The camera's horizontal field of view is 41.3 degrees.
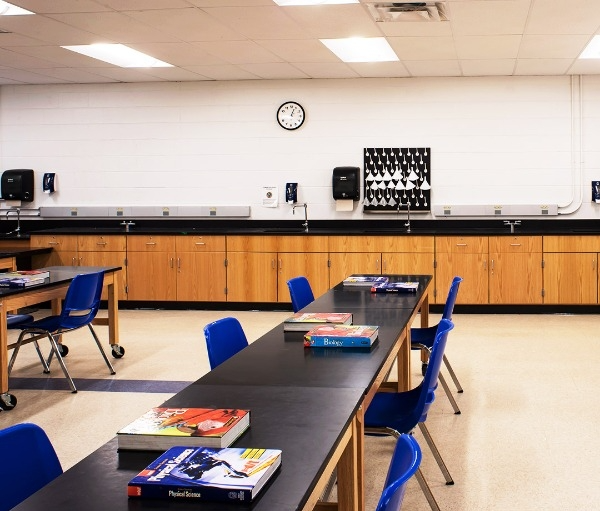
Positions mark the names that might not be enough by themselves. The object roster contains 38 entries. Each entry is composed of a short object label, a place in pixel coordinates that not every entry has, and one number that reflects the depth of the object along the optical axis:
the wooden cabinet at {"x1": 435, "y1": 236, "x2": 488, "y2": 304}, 8.71
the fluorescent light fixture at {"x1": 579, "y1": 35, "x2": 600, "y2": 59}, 7.22
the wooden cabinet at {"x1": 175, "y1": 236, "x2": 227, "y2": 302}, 9.16
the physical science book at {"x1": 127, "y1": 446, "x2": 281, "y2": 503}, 1.67
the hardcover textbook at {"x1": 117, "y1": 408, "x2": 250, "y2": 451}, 1.99
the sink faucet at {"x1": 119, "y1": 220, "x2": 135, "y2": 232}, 9.77
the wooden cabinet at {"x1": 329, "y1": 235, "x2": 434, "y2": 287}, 8.83
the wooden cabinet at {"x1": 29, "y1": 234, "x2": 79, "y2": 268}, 9.38
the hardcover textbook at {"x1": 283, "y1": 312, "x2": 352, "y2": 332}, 3.69
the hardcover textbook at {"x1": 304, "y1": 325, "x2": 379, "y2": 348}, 3.26
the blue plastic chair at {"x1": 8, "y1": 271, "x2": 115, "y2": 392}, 5.71
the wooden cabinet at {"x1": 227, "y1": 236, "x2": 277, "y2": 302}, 9.06
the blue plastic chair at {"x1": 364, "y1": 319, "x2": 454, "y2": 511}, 3.25
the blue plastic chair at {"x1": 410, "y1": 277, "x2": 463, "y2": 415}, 4.96
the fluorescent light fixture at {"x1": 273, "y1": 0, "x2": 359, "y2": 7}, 5.73
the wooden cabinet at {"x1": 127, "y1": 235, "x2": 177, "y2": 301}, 9.25
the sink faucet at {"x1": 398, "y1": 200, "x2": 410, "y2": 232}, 9.30
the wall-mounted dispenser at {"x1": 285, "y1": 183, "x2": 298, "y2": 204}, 9.41
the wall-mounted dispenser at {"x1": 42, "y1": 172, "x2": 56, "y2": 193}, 9.90
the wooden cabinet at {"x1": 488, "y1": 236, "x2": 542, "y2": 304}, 8.66
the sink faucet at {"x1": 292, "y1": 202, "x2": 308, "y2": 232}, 9.53
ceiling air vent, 5.86
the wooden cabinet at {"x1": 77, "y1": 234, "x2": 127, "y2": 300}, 9.33
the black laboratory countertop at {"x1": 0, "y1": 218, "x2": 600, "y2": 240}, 8.91
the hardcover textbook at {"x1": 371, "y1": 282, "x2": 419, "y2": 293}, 5.02
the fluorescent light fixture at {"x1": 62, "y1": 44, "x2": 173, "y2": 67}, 7.65
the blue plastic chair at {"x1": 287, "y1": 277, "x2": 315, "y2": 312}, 5.03
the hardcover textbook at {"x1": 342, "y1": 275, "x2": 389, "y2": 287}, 5.35
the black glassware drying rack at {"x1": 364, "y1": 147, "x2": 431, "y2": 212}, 9.29
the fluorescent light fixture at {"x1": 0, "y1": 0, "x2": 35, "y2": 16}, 5.91
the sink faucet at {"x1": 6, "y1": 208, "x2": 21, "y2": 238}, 9.88
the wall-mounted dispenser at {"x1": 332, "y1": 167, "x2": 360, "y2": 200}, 9.23
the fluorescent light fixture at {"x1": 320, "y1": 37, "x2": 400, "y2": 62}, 7.30
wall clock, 9.48
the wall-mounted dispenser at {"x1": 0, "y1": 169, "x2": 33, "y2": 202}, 9.83
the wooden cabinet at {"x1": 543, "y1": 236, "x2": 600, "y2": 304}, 8.55
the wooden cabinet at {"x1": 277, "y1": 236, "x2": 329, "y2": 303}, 8.98
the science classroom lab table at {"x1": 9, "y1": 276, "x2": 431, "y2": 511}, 1.71
